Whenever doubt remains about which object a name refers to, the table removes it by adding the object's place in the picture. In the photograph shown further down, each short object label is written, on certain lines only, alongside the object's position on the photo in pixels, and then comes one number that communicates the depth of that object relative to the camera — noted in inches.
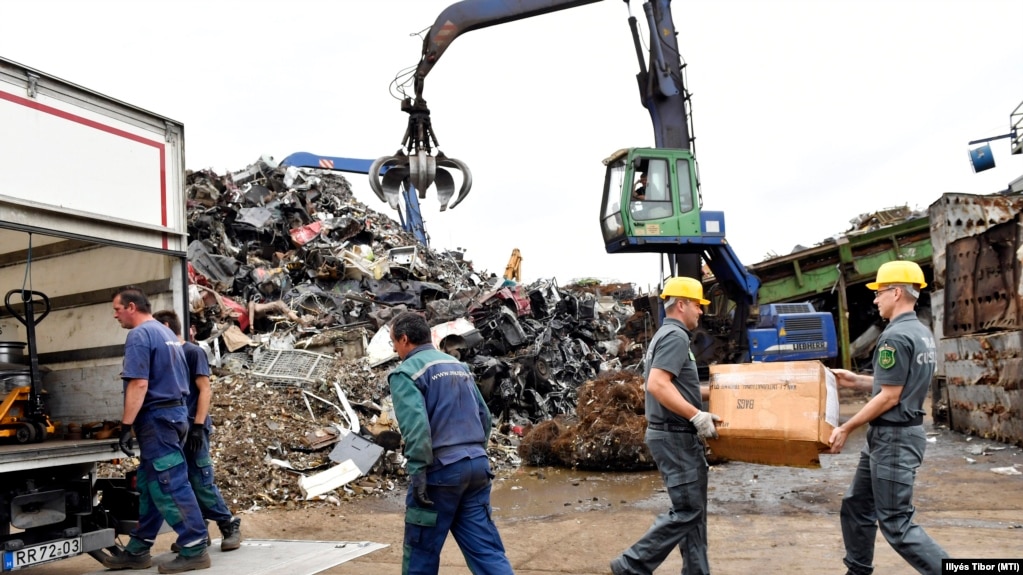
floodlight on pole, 783.1
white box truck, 161.3
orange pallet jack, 185.2
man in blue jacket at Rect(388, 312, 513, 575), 134.2
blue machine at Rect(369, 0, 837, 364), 310.2
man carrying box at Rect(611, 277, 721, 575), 147.6
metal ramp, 183.5
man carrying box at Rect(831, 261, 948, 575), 136.9
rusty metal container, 308.5
